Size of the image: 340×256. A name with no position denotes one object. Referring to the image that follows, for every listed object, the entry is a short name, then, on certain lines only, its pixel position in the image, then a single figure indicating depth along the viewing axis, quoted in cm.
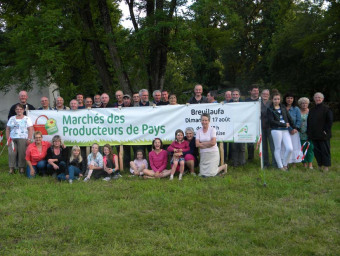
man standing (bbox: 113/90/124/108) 920
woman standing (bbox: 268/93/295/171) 823
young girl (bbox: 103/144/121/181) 809
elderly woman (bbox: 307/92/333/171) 812
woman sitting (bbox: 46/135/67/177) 832
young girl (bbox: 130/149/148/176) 827
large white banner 852
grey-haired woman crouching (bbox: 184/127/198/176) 810
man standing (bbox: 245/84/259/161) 884
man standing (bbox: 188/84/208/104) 886
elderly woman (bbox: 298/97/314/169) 852
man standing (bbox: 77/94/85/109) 948
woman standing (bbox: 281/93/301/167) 844
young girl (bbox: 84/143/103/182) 809
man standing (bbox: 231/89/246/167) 886
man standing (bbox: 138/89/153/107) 902
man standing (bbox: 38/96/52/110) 931
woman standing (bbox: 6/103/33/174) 881
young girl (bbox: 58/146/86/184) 797
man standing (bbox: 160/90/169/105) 917
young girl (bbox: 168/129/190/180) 785
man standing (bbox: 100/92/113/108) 923
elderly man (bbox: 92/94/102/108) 935
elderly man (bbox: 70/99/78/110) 919
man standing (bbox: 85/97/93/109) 927
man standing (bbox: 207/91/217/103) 909
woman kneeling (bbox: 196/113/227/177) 789
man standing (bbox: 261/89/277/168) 873
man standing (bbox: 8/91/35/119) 909
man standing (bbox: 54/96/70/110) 933
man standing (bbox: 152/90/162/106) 920
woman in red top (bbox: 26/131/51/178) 844
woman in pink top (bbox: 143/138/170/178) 796
